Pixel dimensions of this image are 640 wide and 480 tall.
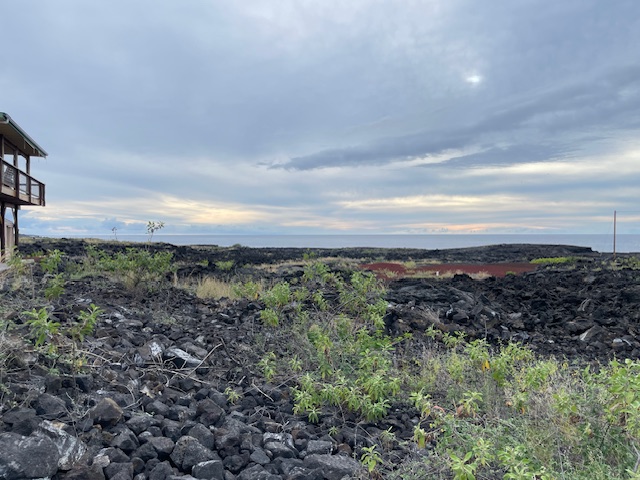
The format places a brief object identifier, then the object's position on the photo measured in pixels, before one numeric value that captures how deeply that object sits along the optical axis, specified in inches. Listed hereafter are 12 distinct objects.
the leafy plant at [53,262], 369.1
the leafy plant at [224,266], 721.0
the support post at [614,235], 1224.8
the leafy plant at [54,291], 281.9
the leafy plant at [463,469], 97.4
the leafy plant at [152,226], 426.9
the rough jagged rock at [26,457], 107.0
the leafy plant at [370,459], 113.7
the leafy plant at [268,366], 200.4
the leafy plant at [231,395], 173.0
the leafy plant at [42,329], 152.8
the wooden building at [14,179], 729.0
